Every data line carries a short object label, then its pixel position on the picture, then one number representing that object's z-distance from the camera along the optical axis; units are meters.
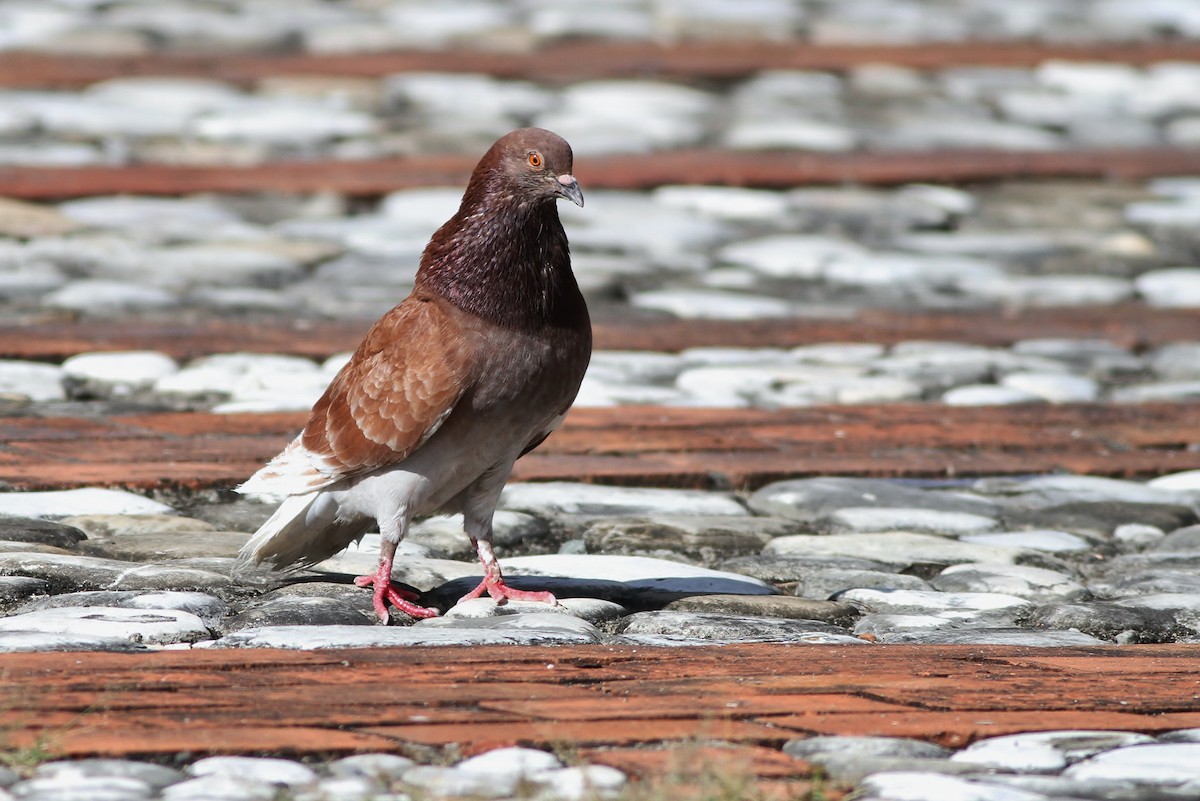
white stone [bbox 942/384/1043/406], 11.52
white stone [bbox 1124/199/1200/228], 15.93
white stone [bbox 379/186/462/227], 14.80
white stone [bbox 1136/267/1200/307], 14.16
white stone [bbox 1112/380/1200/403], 11.77
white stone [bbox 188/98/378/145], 16.86
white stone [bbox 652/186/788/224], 15.71
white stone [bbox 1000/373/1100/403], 11.75
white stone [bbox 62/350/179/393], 10.84
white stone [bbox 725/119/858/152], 17.41
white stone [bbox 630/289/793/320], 13.23
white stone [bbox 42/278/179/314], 12.37
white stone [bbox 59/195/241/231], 14.26
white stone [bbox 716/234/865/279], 14.48
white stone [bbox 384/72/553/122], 17.75
